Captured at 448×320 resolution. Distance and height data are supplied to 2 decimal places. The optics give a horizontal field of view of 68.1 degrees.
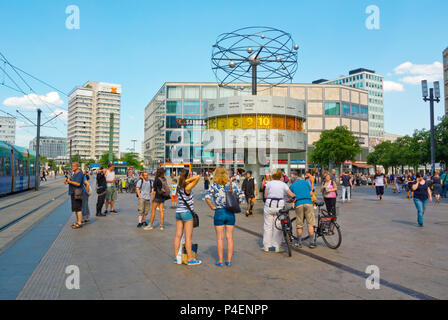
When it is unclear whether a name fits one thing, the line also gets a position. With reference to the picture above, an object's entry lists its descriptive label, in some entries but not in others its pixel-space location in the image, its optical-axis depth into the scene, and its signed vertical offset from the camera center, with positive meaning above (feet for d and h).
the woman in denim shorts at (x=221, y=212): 19.86 -2.53
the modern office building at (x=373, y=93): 426.51 +102.69
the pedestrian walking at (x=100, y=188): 40.12 -2.21
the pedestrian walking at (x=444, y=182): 77.10 -2.82
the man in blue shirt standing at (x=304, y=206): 25.31 -2.75
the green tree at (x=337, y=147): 161.48 +11.54
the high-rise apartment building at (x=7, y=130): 366.39 +44.82
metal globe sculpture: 67.00 +22.98
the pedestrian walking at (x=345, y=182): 63.62 -2.32
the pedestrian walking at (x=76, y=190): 32.86 -2.03
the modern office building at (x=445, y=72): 179.01 +53.41
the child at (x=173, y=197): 50.97 -4.77
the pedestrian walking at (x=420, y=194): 34.73 -2.53
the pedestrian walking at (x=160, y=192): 32.19 -2.18
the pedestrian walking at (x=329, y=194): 36.27 -2.66
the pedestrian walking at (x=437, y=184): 67.81 -2.91
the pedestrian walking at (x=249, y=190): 45.01 -2.74
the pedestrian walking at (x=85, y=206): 34.71 -4.08
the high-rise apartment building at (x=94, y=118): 512.63 +81.22
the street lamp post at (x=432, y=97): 80.44 +18.21
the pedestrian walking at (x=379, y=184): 69.15 -2.95
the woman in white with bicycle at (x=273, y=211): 24.34 -3.01
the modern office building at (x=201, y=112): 239.91 +42.73
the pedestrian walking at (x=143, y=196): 34.47 -2.73
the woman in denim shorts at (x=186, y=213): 20.33 -2.66
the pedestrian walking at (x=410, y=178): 74.79 -1.89
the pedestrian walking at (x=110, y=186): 42.73 -2.14
